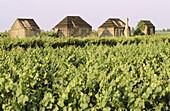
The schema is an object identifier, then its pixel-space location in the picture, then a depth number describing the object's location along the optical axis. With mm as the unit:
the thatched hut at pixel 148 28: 57719
